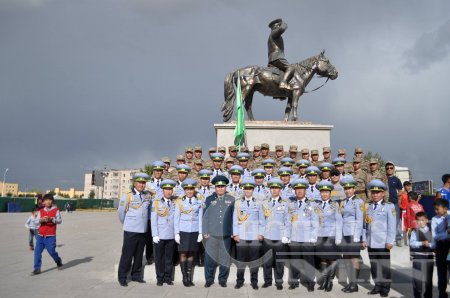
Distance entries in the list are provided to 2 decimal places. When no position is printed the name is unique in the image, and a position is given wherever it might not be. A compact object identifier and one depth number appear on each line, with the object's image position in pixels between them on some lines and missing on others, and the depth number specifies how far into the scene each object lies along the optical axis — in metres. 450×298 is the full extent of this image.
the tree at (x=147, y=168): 57.55
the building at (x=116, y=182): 145.50
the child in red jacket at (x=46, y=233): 7.91
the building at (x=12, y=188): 121.81
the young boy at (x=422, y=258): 5.73
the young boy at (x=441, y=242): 5.69
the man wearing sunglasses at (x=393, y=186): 8.91
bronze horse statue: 16.70
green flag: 15.25
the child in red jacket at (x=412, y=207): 8.99
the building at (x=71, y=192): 147.75
